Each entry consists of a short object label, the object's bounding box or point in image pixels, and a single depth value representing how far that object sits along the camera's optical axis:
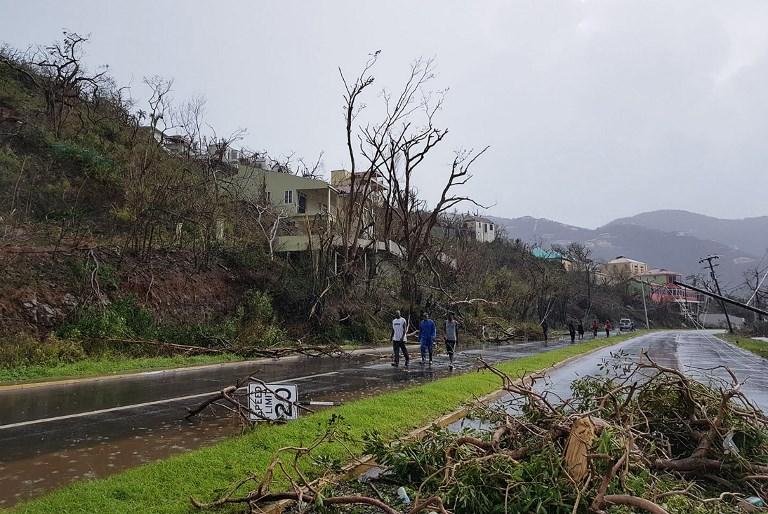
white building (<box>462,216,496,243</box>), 107.32
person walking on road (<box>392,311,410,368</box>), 18.06
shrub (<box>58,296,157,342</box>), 17.33
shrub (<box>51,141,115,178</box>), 28.36
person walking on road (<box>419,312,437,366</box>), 19.33
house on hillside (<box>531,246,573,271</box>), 89.76
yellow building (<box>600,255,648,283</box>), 112.50
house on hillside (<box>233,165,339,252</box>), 42.75
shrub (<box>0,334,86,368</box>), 14.43
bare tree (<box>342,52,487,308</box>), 31.81
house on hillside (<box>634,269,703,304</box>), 110.74
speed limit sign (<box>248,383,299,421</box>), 8.16
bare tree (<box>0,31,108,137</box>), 32.59
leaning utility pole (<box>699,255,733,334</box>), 47.87
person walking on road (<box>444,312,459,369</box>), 19.47
